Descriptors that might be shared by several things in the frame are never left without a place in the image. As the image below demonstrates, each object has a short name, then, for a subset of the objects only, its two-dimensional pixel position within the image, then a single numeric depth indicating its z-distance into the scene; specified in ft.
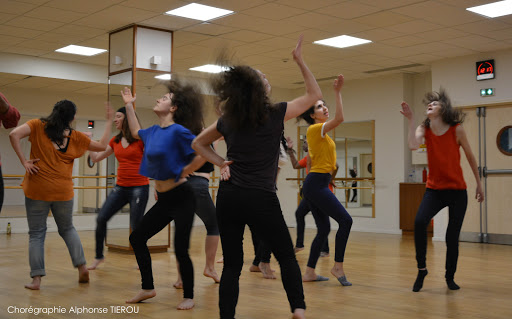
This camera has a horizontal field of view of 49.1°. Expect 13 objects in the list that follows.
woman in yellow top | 15.20
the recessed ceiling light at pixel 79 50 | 30.48
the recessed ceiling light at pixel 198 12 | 23.18
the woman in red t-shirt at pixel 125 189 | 18.19
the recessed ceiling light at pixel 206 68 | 35.01
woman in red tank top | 14.55
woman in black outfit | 8.99
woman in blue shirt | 11.79
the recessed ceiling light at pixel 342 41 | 27.94
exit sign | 30.04
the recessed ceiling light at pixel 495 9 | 22.48
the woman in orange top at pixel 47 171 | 14.21
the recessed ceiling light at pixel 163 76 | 26.01
